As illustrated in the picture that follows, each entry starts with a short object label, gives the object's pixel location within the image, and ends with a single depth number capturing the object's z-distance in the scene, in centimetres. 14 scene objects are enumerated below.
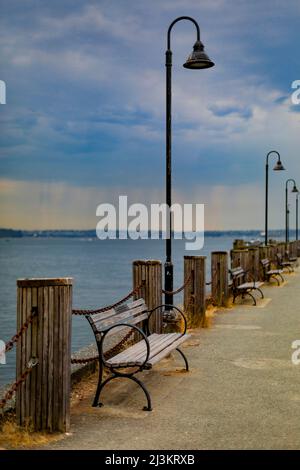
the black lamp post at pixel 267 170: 2819
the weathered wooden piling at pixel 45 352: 544
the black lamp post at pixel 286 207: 4498
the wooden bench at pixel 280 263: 2728
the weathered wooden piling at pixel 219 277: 1479
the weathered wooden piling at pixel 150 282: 876
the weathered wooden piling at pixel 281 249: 2943
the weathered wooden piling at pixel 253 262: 1940
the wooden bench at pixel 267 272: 2136
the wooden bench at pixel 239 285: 1558
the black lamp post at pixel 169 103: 1105
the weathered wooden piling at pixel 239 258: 1752
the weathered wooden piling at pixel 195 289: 1177
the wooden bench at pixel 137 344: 630
